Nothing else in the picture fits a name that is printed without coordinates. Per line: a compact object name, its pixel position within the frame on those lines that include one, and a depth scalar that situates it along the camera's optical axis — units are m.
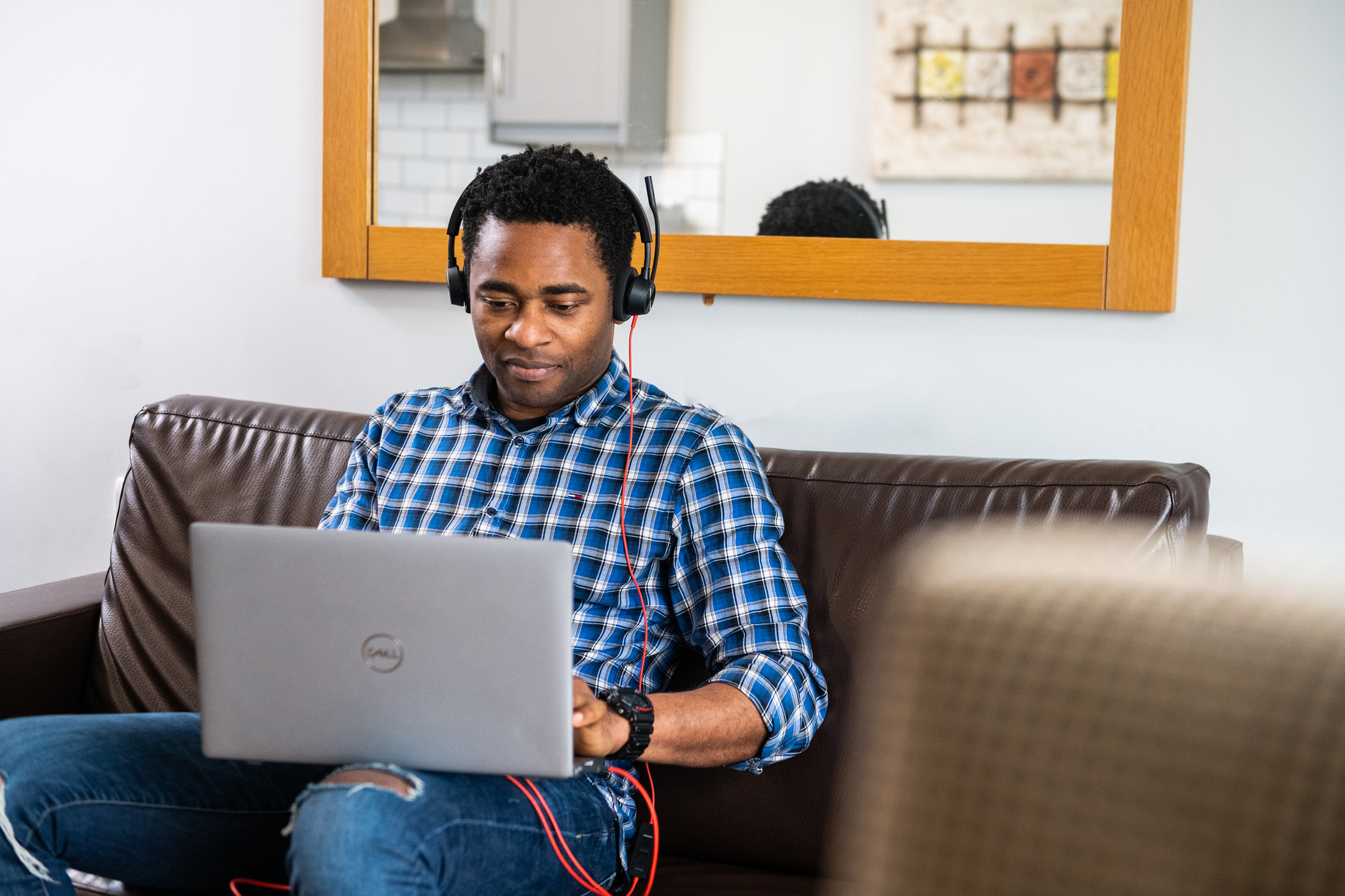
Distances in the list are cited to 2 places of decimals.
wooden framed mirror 1.47
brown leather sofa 1.30
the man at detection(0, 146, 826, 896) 1.04
